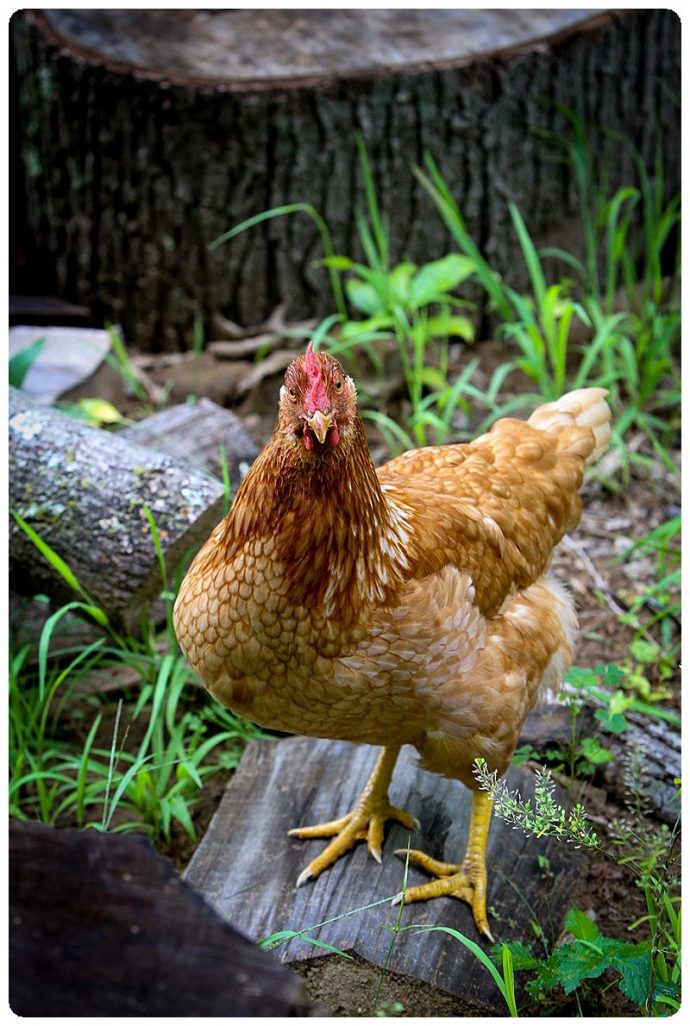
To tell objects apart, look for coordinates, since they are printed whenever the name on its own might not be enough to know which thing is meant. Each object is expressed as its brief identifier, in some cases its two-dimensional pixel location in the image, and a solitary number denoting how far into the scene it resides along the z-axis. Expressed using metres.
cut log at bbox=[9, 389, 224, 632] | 3.37
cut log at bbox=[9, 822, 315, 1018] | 1.41
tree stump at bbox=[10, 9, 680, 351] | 4.68
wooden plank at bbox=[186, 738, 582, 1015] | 2.60
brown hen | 2.26
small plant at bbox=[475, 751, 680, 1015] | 2.09
